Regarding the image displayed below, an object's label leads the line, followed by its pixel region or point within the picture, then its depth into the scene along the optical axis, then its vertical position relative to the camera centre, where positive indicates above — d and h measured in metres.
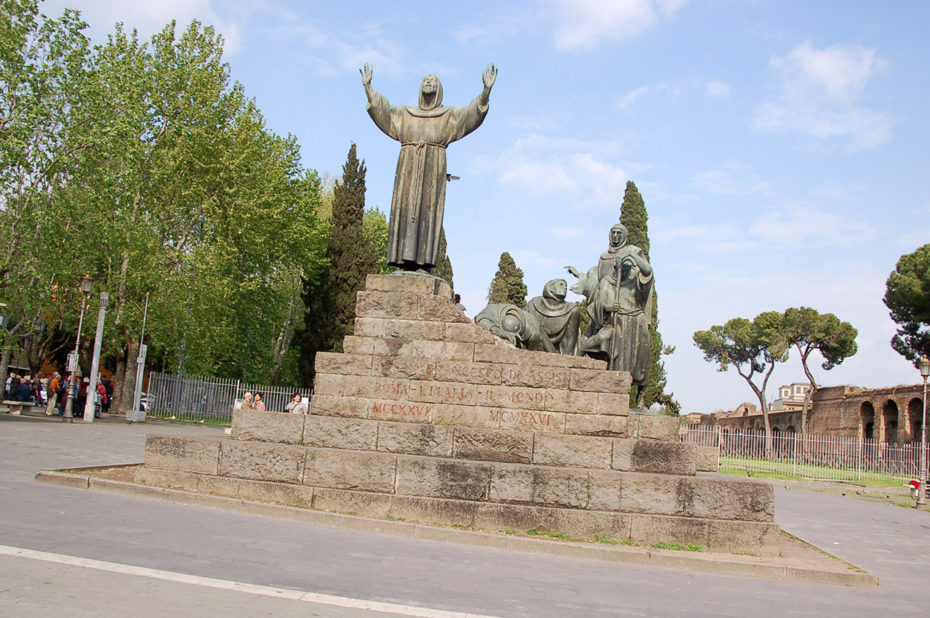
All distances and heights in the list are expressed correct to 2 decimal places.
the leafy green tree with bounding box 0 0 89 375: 19.03 +6.12
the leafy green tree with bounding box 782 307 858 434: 46.28 +6.18
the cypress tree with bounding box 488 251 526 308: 42.25 +7.25
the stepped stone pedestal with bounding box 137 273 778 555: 7.45 -0.49
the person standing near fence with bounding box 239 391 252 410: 15.91 -0.26
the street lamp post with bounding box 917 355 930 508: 19.84 -0.77
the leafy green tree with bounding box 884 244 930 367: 38.25 +7.33
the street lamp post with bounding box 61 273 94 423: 21.81 +0.30
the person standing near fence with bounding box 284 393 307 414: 17.03 -0.30
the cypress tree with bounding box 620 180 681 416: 37.47 +8.94
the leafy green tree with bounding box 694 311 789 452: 48.09 +5.74
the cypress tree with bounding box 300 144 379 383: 33.25 +5.45
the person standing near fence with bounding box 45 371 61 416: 23.79 -0.62
